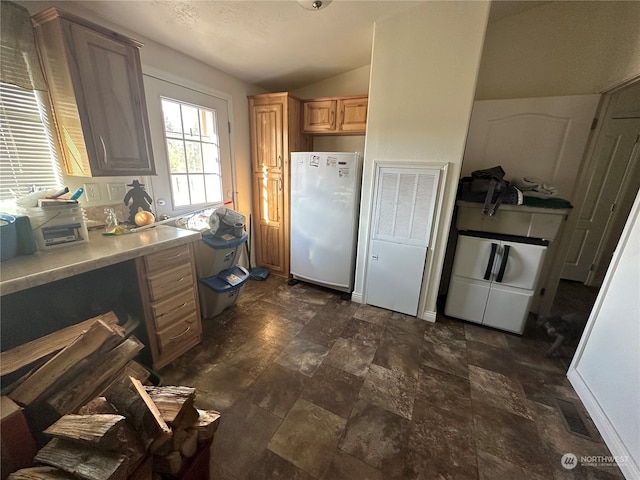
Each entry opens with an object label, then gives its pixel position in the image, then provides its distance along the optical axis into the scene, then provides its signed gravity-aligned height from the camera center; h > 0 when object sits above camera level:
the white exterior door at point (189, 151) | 2.11 +0.09
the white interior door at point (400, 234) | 2.16 -0.58
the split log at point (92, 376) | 0.96 -0.89
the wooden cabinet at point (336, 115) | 2.65 +0.55
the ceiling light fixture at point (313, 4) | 1.61 +1.02
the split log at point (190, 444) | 0.90 -1.00
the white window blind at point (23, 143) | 1.37 +0.06
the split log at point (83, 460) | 0.68 -0.84
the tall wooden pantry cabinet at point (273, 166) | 2.76 -0.02
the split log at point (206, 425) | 0.95 -0.98
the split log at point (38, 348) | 0.94 -0.77
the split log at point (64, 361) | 0.89 -0.79
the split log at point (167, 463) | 0.84 -0.99
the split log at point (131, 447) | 0.77 -0.88
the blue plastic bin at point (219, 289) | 2.15 -1.07
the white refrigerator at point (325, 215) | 2.48 -0.51
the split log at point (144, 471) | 0.79 -0.97
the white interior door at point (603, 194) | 2.73 -0.19
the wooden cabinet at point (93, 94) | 1.33 +0.36
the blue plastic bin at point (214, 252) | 2.07 -0.74
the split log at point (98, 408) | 0.90 -0.88
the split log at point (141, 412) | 0.82 -0.83
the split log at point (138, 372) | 1.30 -1.10
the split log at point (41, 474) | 0.70 -0.87
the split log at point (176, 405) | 0.90 -0.89
